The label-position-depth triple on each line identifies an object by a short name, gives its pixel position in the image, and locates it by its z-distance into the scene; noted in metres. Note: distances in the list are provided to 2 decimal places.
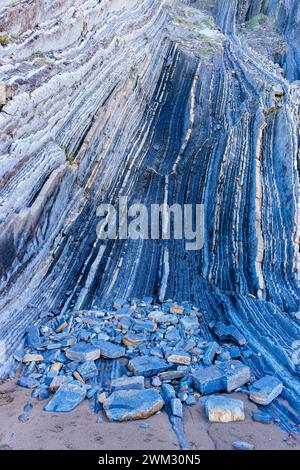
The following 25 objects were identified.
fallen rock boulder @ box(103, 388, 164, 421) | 3.95
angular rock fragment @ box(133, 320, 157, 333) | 5.58
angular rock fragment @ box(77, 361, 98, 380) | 4.66
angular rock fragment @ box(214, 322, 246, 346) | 5.38
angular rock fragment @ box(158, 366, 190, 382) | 4.65
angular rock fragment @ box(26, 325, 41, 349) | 5.22
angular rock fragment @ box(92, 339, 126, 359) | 5.02
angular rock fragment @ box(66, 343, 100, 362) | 4.91
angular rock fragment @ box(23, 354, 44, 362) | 4.94
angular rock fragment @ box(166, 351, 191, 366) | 4.89
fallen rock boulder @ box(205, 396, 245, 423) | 3.96
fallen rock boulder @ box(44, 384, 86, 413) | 4.09
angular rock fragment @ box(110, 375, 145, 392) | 4.41
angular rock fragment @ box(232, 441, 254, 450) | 3.56
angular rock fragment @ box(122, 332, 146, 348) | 5.29
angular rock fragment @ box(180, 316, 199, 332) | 5.72
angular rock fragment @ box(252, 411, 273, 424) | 3.99
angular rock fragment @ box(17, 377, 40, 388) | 4.54
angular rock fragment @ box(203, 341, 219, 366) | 4.94
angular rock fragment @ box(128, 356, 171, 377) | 4.71
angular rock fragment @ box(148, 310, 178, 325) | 5.82
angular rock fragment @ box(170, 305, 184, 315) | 6.15
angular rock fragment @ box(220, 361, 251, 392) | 4.46
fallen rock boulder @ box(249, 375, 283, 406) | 4.27
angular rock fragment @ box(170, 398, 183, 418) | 4.03
